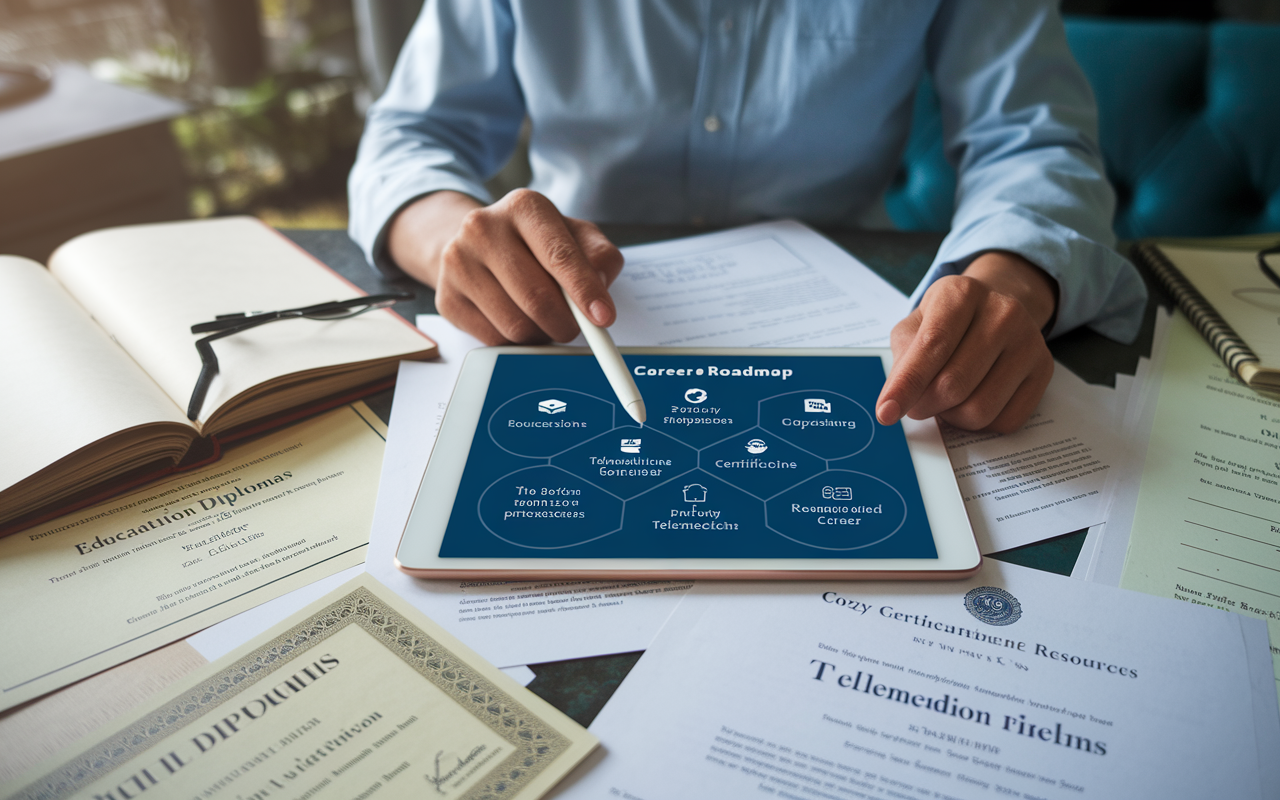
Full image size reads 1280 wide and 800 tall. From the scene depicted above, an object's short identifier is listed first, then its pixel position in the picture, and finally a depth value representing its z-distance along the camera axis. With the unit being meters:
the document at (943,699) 0.34
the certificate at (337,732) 0.34
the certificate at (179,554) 0.40
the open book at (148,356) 0.49
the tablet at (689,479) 0.43
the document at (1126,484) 0.45
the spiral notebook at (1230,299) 0.61
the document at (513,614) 0.40
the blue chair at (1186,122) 1.10
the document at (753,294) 0.65
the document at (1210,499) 0.44
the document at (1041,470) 0.47
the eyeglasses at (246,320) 0.54
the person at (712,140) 0.64
